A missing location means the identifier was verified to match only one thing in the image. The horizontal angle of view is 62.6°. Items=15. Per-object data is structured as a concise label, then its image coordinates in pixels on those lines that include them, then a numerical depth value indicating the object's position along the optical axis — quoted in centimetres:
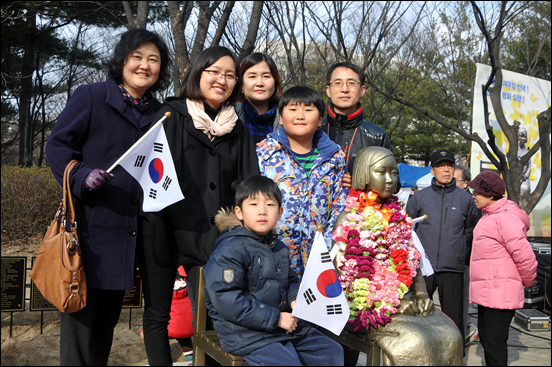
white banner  1135
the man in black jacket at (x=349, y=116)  356
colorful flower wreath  284
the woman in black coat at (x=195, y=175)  268
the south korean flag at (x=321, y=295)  240
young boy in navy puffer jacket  239
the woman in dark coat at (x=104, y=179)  251
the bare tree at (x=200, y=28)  555
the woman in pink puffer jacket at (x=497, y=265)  397
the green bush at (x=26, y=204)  809
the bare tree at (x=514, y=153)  645
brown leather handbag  234
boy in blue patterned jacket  298
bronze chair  252
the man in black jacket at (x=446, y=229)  498
